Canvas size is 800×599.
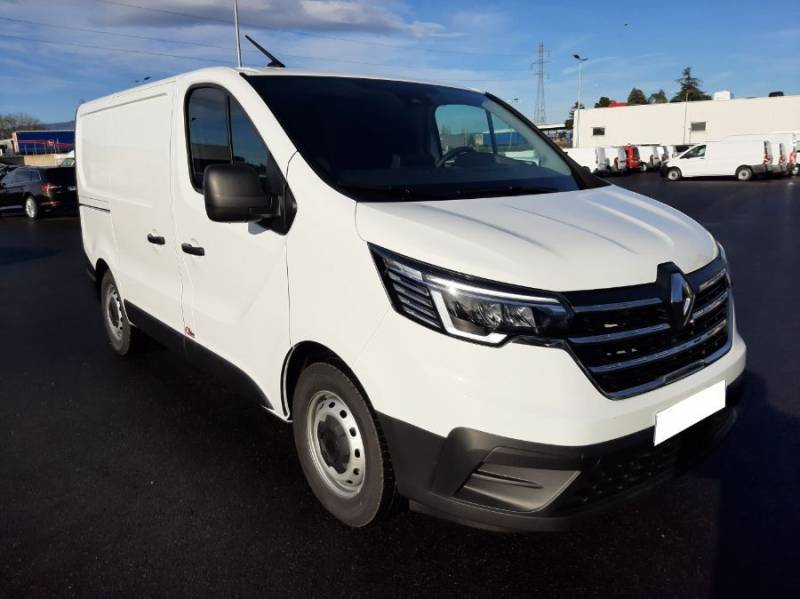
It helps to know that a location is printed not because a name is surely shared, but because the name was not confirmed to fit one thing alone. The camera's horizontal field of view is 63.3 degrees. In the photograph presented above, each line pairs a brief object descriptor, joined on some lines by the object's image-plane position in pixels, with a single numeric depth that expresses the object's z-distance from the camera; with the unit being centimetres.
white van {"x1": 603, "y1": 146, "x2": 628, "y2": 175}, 3575
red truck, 3753
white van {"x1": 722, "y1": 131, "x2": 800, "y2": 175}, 2966
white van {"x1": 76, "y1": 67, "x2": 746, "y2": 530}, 221
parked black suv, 1814
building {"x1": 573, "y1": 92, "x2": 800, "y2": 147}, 4950
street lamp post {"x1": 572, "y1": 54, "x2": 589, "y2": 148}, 5856
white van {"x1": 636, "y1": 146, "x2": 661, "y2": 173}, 3988
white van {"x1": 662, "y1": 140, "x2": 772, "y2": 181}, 2908
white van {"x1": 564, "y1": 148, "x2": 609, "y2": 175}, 3446
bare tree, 12759
